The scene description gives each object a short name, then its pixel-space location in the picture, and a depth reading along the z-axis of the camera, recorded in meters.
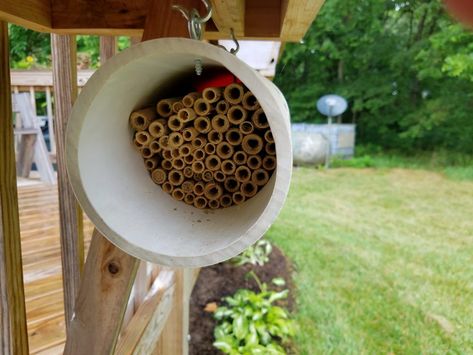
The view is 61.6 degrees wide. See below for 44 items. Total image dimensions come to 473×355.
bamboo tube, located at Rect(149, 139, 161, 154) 0.79
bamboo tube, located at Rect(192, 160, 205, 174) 0.79
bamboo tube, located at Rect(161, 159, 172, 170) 0.81
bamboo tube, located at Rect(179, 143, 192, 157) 0.79
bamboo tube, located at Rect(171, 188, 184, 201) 0.80
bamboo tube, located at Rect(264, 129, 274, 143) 0.75
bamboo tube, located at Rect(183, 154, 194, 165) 0.80
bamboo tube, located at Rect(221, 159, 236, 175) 0.78
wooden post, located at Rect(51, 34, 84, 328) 0.93
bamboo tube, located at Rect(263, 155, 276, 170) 0.75
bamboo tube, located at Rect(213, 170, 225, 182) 0.80
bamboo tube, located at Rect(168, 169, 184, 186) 0.80
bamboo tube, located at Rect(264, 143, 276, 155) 0.76
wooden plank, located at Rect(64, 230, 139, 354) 0.76
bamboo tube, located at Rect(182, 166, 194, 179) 0.80
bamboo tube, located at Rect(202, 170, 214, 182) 0.79
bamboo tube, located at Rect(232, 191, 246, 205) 0.78
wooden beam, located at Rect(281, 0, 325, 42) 0.68
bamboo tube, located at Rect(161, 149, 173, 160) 0.80
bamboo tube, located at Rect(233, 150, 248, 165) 0.77
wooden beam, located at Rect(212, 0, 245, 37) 0.66
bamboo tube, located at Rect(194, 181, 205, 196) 0.79
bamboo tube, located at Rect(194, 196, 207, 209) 0.79
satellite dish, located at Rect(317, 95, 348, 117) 8.68
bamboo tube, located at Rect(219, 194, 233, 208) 0.80
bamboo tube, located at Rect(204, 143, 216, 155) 0.79
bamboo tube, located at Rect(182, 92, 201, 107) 0.77
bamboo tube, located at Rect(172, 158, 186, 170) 0.80
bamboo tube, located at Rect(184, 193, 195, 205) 0.79
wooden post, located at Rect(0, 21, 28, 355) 0.70
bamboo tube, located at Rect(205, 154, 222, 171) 0.79
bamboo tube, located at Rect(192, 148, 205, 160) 0.79
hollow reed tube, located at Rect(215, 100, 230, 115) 0.75
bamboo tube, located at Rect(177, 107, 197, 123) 0.76
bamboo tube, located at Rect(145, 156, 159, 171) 0.81
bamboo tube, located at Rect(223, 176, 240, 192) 0.79
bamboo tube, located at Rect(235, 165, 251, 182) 0.77
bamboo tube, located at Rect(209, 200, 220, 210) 0.79
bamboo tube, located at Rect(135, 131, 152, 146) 0.76
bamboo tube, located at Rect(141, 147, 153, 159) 0.79
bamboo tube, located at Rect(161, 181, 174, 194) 0.81
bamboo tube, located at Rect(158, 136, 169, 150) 0.78
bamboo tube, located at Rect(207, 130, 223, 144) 0.78
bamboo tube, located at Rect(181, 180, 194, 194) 0.79
